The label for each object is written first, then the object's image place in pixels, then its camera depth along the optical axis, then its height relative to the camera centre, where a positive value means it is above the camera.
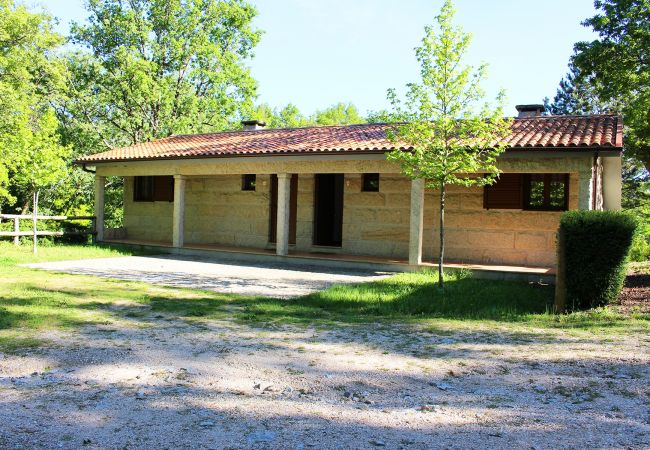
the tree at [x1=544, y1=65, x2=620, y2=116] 36.31 +8.52
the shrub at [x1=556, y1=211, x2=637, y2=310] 7.91 -0.42
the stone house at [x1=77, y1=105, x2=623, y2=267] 12.58 +0.70
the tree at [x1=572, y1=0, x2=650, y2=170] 15.27 +4.99
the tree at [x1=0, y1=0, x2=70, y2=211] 18.53 +4.55
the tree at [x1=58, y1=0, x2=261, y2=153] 26.34 +7.04
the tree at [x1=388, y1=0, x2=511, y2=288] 9.34 +1.82
